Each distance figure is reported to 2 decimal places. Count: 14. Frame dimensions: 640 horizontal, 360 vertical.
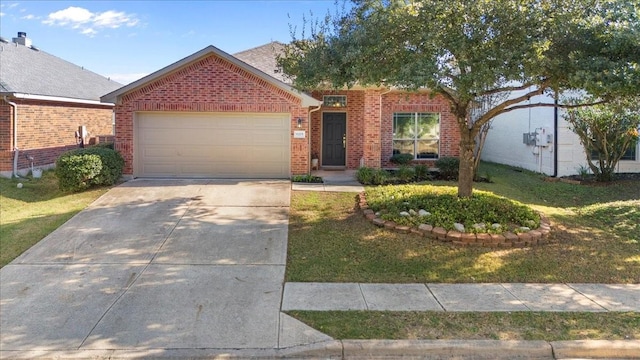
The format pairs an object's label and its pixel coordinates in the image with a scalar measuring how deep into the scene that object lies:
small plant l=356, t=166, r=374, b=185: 13.09
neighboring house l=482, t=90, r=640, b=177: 15.09
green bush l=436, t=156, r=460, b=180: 14.30
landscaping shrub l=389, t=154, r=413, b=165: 16.12
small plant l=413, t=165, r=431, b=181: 14.16
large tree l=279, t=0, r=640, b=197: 6.80
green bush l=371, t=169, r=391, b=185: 12.98
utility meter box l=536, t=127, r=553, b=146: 15.40
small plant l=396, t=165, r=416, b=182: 13.73
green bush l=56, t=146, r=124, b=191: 11.69
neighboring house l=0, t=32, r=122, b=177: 13.84
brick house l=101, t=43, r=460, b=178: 13.64
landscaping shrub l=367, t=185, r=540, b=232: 8.44
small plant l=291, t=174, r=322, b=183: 13.50
